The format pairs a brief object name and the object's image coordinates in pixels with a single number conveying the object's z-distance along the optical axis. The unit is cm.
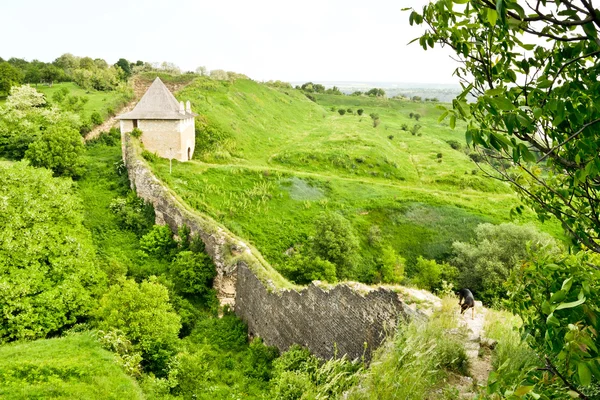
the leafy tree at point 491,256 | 2194
